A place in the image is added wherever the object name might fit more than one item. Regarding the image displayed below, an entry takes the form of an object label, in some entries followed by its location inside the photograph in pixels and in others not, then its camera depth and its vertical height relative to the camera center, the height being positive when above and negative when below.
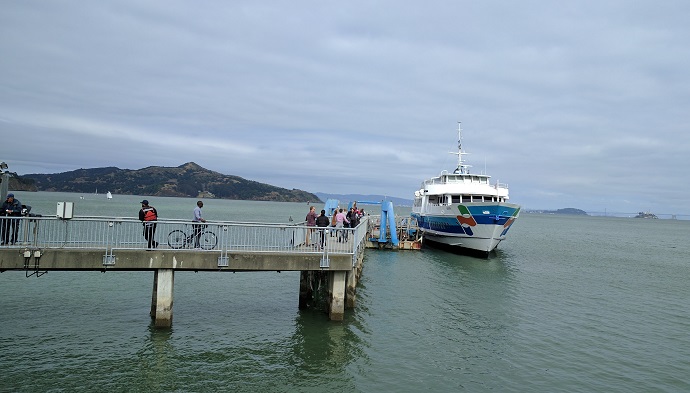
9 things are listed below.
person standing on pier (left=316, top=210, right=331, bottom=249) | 19.41 -0.36
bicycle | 14.99 -1.15
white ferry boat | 38.91 +0.57
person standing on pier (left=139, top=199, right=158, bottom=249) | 14.36 -0.53
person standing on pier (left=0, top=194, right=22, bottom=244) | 13.52 -0.61
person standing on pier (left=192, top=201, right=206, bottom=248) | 14.91 -0.66
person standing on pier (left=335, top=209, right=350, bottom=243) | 20.95 -0.32
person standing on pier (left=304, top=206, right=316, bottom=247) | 19.95 -0.28
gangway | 42.93 -2.01
